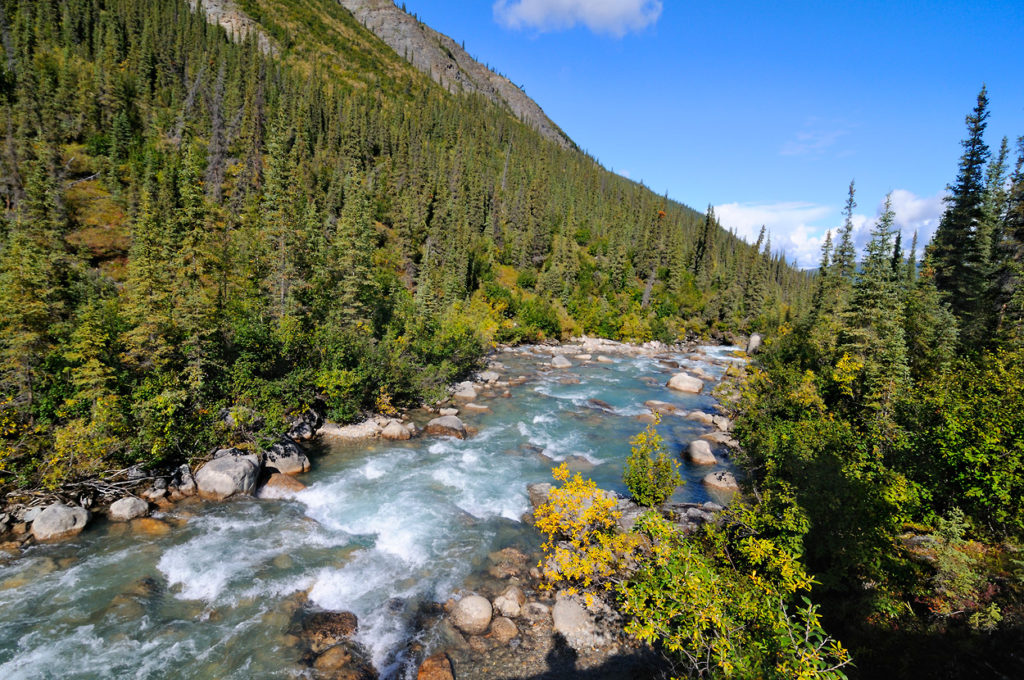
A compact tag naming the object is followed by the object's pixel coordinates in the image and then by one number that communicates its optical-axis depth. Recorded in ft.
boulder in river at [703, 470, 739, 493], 65.92
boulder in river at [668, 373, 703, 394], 127.53
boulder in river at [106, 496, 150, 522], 49.01
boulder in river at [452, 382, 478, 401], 106.22
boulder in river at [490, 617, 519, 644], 37.04
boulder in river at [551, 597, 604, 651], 36.55
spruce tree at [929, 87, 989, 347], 98.58
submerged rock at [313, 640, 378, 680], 32.83
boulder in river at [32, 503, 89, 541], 44.65
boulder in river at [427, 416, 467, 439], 83.76
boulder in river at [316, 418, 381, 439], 78.95
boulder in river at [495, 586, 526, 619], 39.65
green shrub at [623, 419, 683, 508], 50.39
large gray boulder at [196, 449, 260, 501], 55.06
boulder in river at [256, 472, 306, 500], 57.57
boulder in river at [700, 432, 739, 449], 82.52
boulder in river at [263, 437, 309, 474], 62.95
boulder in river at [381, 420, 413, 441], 80.28
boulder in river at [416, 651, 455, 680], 32.97
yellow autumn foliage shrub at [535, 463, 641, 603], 27.91
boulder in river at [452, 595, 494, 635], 37.88
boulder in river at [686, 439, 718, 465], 75.56
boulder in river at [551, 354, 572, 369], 155.05
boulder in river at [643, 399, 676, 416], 106.42
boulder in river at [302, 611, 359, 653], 35.63
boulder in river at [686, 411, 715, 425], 98.78
